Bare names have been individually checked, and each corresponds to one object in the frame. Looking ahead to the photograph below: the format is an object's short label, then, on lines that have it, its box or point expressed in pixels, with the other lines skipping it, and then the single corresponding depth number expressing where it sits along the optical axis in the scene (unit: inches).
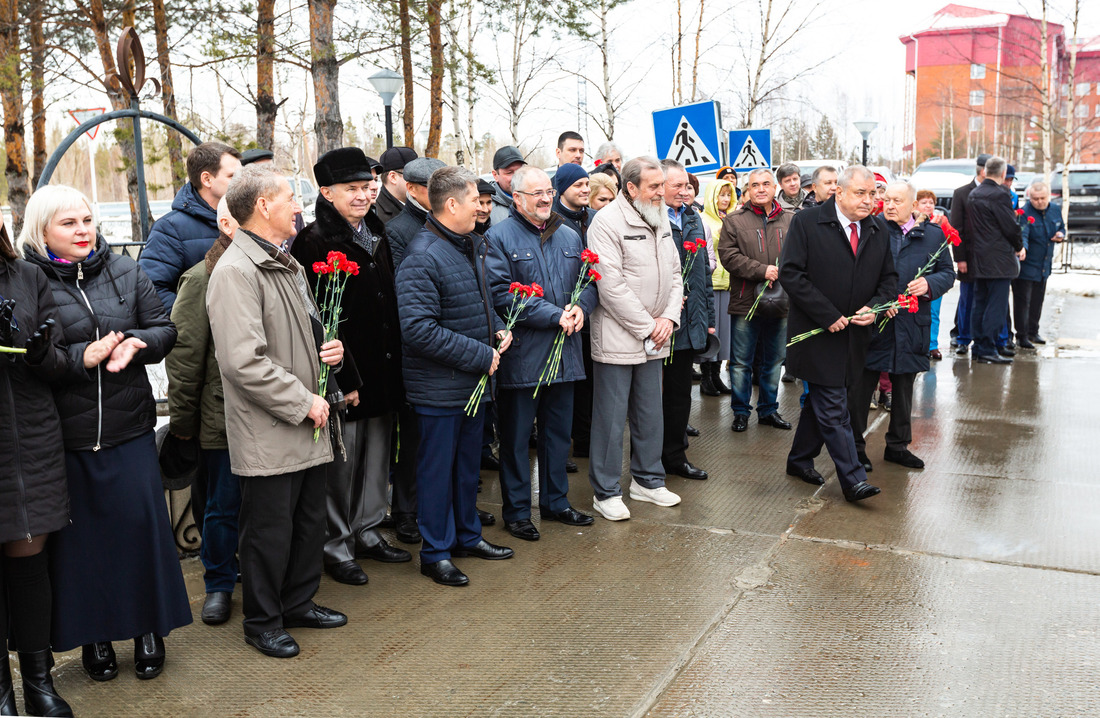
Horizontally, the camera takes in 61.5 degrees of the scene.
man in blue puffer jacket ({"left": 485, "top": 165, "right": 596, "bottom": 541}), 195.3
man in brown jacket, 292.8
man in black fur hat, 171.9
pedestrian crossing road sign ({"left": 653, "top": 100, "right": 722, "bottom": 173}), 327.3
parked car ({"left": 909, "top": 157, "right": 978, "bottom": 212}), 960.3
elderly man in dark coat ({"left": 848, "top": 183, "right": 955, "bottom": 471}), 250.1
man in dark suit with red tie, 222.4
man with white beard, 210.4
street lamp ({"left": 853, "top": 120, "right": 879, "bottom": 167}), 829.2
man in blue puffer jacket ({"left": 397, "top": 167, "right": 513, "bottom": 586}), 173.9
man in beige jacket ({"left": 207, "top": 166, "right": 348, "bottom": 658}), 139.8
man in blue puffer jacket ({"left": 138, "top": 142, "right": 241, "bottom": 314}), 163.9
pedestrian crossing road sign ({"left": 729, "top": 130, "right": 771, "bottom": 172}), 400.8
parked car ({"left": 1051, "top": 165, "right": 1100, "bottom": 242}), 1023.0
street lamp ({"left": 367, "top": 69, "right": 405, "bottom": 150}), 545.3
